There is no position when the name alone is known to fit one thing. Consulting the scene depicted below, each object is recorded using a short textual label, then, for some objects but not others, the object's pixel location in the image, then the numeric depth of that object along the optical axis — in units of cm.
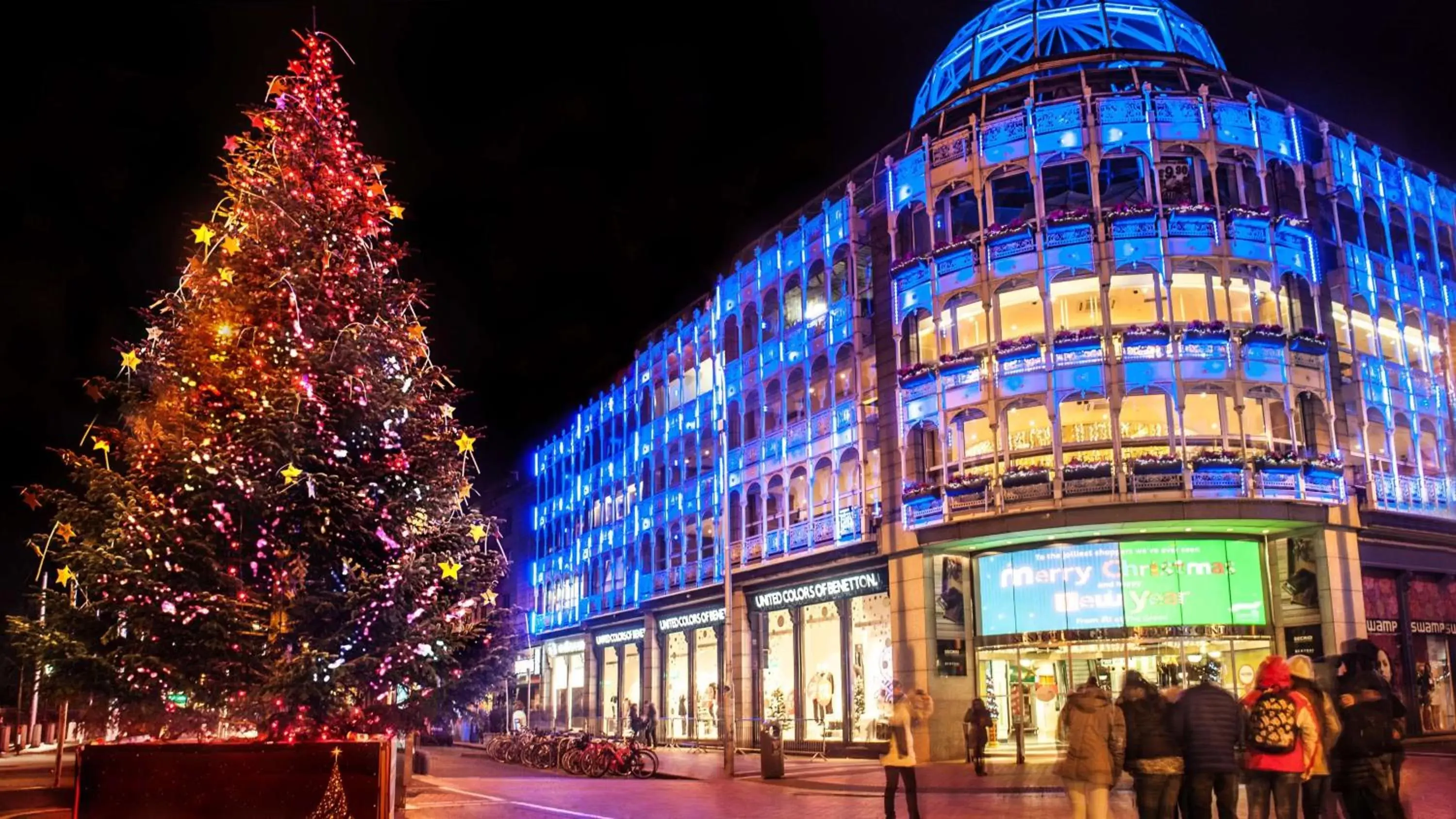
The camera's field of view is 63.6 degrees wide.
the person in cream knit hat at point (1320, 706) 1029
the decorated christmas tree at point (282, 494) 1420
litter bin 2572
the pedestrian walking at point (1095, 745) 1080
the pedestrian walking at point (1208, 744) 1034
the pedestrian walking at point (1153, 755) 1051
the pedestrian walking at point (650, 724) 3769
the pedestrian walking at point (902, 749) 1476
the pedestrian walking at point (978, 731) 2461
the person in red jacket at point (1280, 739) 1005
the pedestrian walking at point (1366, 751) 1023
